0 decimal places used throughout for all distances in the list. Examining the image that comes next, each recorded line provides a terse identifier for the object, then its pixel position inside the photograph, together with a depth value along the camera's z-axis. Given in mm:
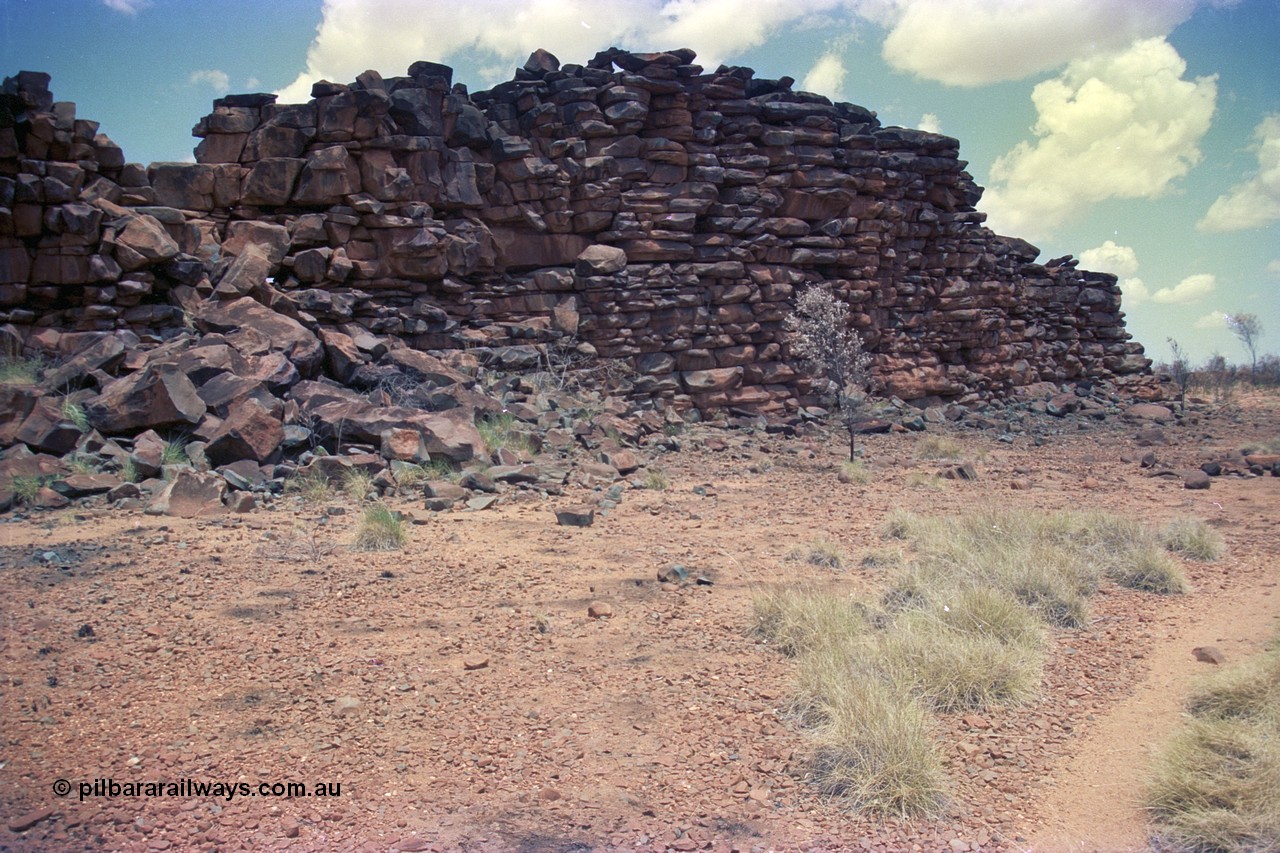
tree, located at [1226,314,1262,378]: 32812
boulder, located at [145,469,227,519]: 8797
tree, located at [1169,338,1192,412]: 26969
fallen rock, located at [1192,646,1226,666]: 5543
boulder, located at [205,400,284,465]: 10273
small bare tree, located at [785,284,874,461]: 16938
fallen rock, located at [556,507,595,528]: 9242
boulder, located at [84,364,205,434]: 10789
